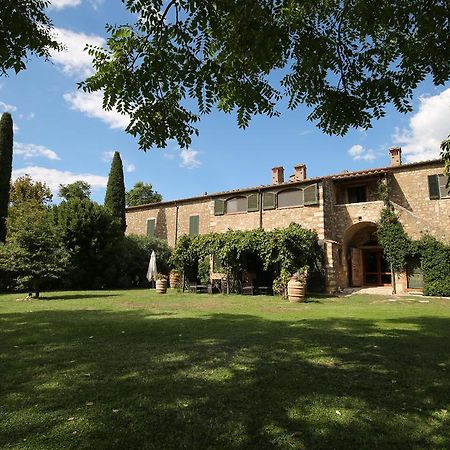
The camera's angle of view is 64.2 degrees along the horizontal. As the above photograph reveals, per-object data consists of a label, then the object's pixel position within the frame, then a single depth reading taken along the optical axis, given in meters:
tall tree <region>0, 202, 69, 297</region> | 14.05
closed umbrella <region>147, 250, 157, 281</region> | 20.00
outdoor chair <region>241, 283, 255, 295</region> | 17.36
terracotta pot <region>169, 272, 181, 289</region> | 20.56
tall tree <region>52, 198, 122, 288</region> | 19.95
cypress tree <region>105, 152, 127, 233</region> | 26.78
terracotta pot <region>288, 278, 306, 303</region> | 13.71
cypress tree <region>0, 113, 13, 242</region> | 21.83
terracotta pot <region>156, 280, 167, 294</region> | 17.89
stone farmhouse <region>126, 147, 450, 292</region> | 18.19
